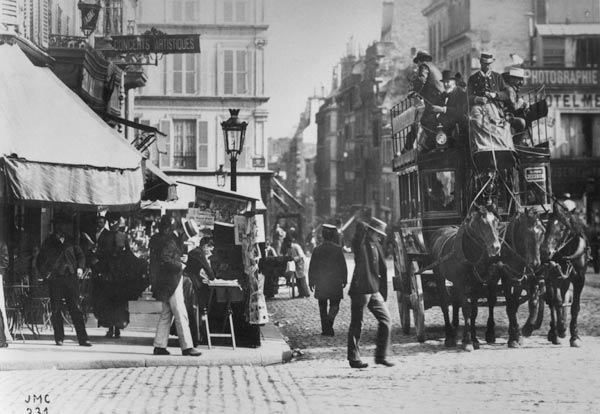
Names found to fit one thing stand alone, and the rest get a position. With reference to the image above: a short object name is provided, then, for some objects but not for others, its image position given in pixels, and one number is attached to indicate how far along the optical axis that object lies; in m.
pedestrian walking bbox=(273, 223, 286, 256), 33.00
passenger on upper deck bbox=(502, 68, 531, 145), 14.19
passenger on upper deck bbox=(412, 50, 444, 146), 13.90
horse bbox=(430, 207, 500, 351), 12.50
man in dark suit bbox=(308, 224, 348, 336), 15.02
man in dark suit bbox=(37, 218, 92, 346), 12.66
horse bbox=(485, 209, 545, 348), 12.62
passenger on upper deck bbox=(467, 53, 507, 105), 13.61
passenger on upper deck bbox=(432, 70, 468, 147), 13.88
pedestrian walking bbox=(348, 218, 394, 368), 10.80
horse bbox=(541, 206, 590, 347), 12.84
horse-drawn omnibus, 13.52
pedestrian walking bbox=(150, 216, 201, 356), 11.91
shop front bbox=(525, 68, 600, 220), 36.59
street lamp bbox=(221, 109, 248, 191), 16.86
